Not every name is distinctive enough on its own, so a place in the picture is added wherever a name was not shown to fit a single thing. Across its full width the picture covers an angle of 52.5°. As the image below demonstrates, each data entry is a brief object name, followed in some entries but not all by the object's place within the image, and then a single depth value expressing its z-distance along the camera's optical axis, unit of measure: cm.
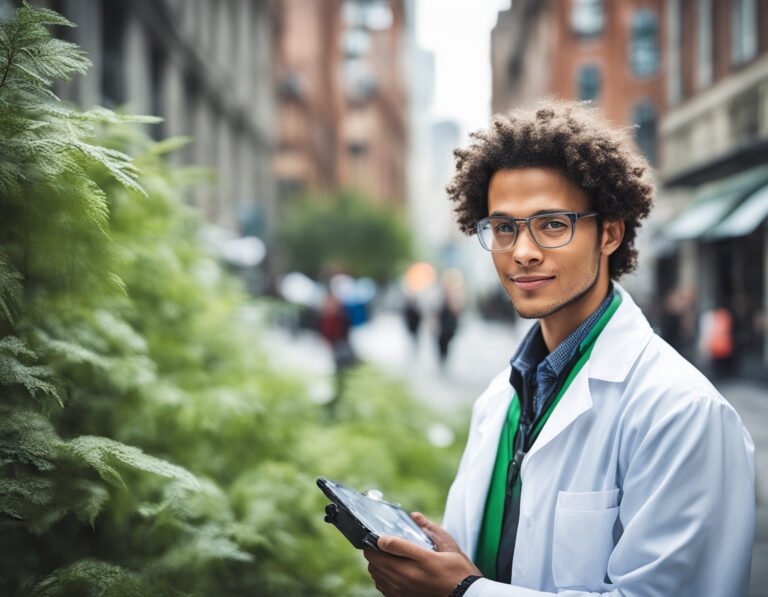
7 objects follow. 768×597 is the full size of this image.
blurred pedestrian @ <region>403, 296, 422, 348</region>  2323
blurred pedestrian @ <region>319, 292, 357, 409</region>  1240
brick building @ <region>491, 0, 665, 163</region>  3625
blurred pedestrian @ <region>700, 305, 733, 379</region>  1234
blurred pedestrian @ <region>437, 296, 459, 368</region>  1900
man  175
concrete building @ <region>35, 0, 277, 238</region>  1536
